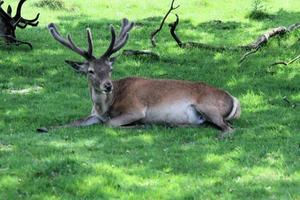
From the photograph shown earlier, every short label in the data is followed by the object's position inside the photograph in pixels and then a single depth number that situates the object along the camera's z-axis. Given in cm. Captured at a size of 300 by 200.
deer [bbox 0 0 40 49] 1594
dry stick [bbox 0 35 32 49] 1564
